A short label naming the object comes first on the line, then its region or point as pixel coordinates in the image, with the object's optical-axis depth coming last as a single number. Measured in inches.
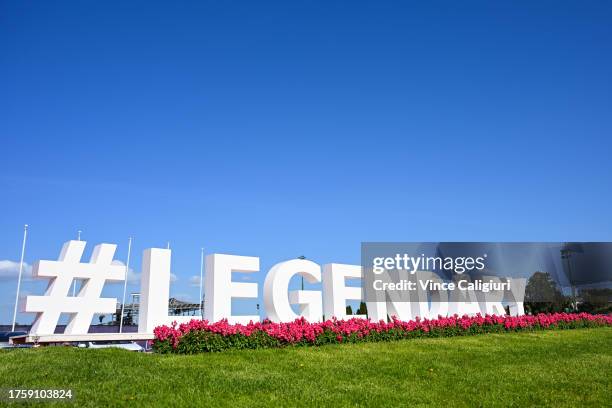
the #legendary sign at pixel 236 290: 581.6
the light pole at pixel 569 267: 1510.8
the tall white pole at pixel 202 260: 1021.2
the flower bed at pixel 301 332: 486.3
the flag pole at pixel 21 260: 717.9
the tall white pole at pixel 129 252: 869.3
